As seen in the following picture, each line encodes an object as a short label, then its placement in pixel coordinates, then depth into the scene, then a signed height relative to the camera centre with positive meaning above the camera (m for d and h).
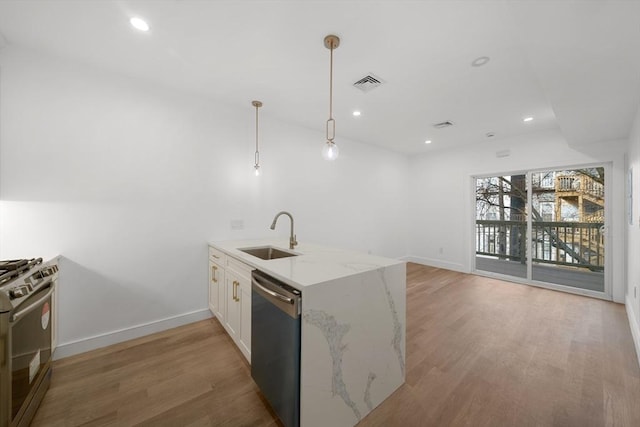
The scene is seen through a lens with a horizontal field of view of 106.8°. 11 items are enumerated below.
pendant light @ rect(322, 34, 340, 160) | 1.90 +1.33
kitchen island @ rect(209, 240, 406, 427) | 1.29 -0.72
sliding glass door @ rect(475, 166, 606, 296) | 3.95 -0.11
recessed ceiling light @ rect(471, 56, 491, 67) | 2.13 +1.43
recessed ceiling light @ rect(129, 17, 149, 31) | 1.74 +1.41
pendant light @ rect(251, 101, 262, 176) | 3.06 +0.77
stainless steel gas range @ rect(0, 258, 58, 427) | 1.17 -0.73
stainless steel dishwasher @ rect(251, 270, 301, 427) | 1.27 -0.78
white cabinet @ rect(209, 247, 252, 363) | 1.90 -0.77
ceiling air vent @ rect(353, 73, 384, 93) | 2.45 +1.43
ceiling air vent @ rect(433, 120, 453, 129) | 3.73 +1.47
